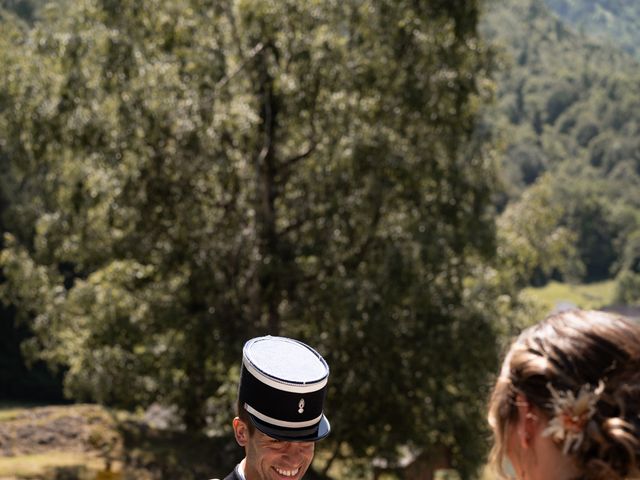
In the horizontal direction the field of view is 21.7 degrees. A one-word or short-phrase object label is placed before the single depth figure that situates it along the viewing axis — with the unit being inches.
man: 220.9
